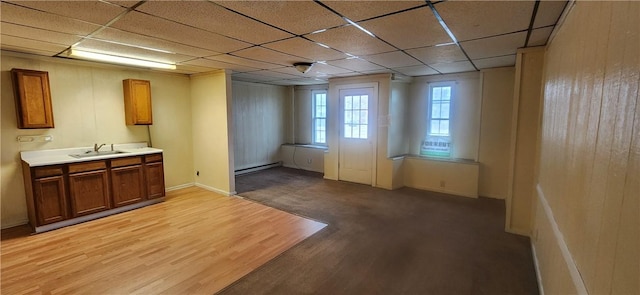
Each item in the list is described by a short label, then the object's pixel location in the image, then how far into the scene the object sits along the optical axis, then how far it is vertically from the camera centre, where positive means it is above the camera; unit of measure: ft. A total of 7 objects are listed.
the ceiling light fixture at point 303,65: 13.21 +2.67
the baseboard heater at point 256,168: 21.99 -3.97
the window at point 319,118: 23.85 +0.26
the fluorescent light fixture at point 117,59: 11.09 +2.75
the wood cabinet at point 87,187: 11.05 -2.96
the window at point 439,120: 17.25 +0.07
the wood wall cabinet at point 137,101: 14.43 +1.04
